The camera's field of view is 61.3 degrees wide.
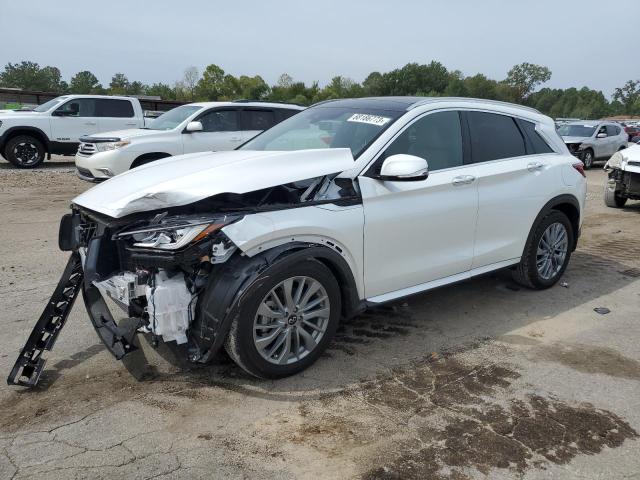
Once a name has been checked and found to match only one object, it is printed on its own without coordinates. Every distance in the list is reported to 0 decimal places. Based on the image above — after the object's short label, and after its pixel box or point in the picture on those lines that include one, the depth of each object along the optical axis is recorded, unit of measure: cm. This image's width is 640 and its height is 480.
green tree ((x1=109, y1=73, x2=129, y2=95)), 11408
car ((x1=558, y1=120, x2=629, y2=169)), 1894
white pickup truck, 1387
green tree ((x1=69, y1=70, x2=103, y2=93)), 10675
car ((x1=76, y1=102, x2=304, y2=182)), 997
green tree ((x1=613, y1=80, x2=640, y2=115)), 11912
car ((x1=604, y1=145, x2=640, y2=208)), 959
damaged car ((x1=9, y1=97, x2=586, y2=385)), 314
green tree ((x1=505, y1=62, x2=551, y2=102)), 11469
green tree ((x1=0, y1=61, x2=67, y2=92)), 10238
